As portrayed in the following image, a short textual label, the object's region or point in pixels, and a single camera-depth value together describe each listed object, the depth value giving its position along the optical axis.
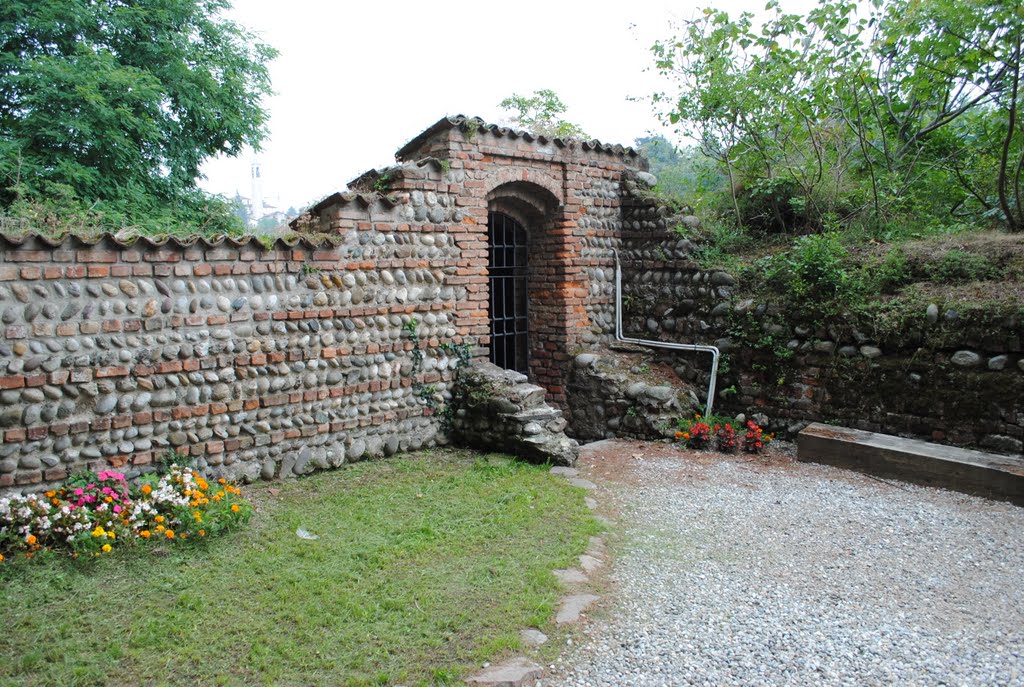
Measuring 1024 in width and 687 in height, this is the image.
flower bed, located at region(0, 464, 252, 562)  4.86
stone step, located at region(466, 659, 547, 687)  3.60
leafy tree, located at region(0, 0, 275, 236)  12.84
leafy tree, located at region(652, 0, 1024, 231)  9.34
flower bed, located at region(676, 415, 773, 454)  8.24
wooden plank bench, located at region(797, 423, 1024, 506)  6.50
